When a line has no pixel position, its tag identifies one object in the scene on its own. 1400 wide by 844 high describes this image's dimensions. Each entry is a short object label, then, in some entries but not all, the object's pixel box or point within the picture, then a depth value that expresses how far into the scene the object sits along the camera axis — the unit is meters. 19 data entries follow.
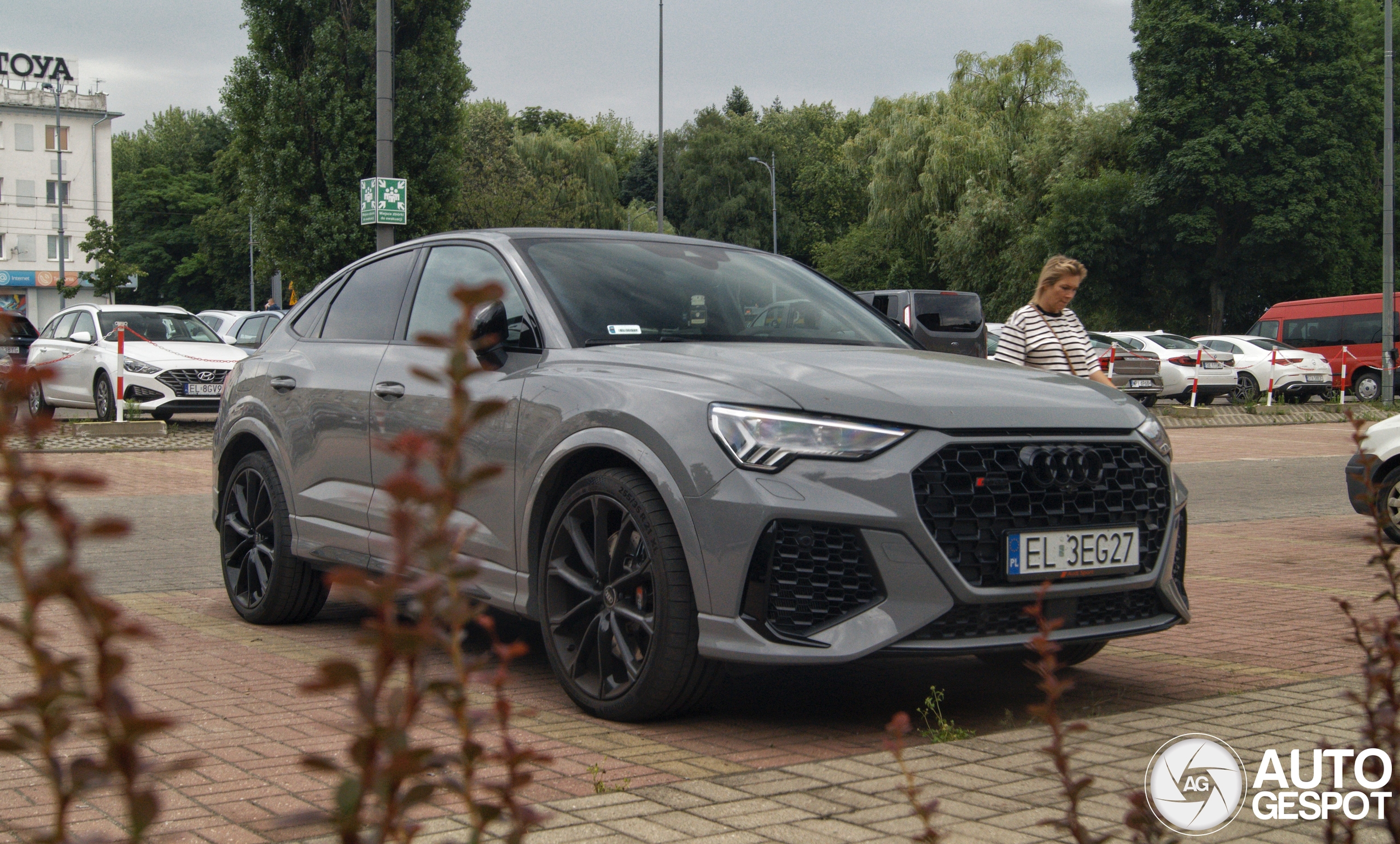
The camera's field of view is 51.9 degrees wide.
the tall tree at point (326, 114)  37.06
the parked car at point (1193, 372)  31.41
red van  34.31
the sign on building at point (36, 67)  86.75
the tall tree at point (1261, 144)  47.03
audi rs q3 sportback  4.15
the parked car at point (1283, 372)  32.69
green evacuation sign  17.58
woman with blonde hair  7.60
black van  20.02
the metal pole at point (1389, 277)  31.41
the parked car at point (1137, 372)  27.89
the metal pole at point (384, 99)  17.55
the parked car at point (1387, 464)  10.13
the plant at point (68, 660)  1.17
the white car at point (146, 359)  19.47
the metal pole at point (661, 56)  43.19
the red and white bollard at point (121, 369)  19.12
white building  87.44
